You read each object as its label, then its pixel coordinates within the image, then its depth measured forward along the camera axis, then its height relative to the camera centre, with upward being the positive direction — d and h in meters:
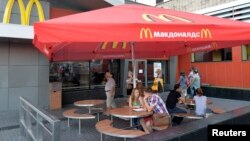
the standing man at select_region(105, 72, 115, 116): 9.76 -0.58
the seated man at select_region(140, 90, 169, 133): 5.74 -0.83
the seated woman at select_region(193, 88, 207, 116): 6.73 -0.82
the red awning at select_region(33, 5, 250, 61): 3.66 +0.71
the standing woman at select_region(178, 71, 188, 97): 13.72 -0.45
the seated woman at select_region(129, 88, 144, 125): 6.11 -0.61
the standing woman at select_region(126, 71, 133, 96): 12.85 -0.42
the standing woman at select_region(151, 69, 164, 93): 13.57 -0.50
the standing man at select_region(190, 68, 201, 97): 13.55 -0.42
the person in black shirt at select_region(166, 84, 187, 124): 7.14 -0.76
